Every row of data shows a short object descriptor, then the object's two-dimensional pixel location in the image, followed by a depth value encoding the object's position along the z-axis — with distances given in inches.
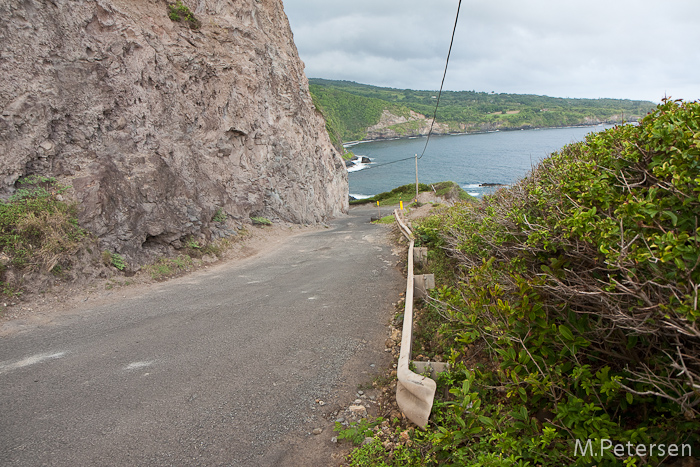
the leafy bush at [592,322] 106.9
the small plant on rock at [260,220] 729.4
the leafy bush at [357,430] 163.2
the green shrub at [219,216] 612.7
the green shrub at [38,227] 359.3
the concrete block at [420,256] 380.2
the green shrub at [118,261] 426.6
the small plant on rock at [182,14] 628.0
